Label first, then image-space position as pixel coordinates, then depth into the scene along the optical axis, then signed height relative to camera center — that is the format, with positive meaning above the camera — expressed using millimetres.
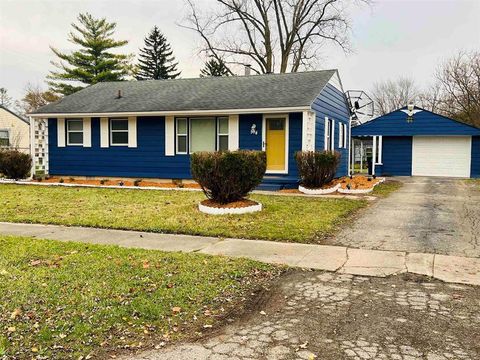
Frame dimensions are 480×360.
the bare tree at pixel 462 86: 27906 +4953
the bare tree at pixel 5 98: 50562 +6845
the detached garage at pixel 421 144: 22969 +773
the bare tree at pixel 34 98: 44750 +6281
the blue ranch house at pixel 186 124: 15234 +1274
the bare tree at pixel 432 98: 35100 +5342
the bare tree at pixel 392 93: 49031 +7364
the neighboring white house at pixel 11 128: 32156 +2216
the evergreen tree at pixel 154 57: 47938 +10955
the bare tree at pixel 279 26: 33438 +10159
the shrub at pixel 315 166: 13312 -236
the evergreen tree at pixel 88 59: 42531 +9589
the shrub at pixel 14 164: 16875 -247
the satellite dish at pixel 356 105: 21328 +2689
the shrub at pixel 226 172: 9477 -308
